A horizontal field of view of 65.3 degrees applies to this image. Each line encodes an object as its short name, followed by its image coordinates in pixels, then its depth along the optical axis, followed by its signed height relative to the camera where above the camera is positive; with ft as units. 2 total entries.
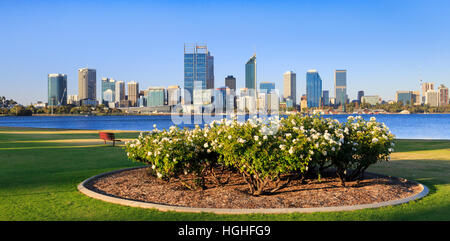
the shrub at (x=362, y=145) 29.55 -3.07
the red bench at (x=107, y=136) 68.96 -5.16
